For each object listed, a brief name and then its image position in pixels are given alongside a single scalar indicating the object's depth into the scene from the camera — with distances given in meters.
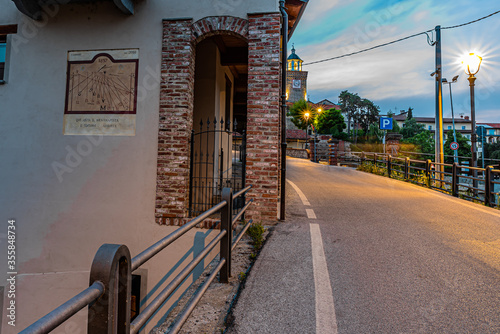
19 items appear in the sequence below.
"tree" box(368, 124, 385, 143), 54.91
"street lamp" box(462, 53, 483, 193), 10.14
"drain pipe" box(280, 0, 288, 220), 5.13
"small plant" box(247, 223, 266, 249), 3.84
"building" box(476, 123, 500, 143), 81.50
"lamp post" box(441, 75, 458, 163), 16.17
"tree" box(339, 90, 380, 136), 72.06
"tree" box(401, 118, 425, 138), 63.75
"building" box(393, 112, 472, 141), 80.50
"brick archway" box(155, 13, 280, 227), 5.00
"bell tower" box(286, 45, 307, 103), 77.66
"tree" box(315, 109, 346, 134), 58.25
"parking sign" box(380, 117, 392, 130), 20.64
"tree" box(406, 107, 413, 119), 79.46
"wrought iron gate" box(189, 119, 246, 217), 7.47
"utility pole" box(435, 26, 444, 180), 12.27
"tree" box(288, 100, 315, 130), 55.62
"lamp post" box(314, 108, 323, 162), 25.47
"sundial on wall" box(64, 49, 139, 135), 5.37
